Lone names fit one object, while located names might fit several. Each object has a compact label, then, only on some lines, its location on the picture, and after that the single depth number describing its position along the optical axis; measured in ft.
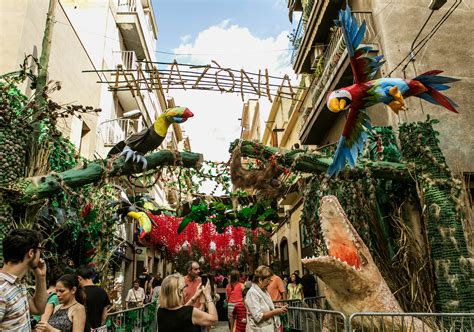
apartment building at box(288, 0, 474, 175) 26.43
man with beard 8.01
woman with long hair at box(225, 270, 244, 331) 21.14
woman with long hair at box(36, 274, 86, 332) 10.77
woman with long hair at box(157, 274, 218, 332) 10.80
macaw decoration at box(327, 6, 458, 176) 17.72
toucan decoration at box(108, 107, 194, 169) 20.95
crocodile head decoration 17.06
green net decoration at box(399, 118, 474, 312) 19.36
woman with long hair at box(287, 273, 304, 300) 35.55
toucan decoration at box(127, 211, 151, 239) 37.76
